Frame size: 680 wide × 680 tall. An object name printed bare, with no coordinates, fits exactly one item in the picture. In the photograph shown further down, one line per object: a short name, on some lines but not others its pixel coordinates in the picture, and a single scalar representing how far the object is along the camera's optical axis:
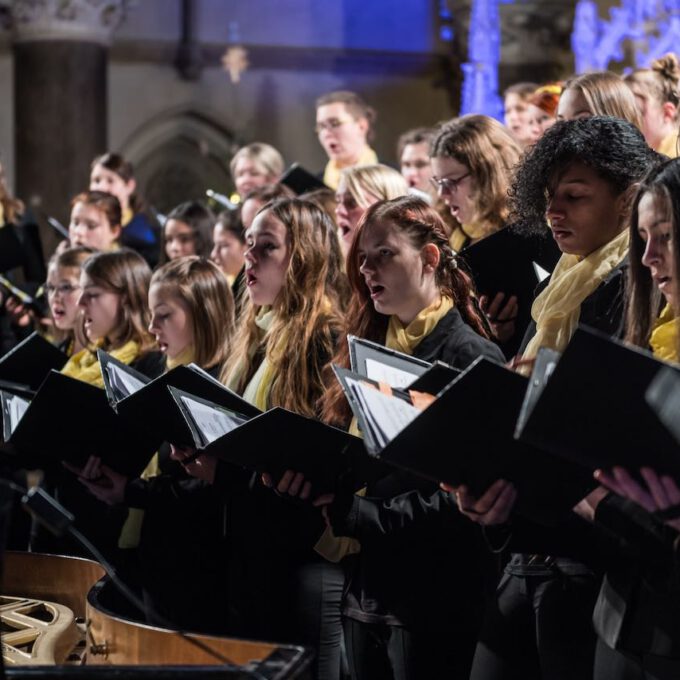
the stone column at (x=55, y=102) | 19.19
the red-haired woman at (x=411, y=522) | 5.57
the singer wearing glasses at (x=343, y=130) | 11.17
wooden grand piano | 3.53
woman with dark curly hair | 5.31
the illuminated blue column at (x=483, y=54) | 19.25
